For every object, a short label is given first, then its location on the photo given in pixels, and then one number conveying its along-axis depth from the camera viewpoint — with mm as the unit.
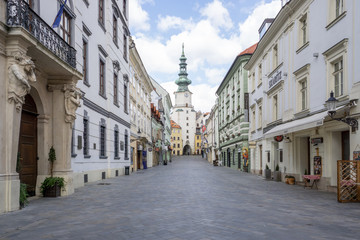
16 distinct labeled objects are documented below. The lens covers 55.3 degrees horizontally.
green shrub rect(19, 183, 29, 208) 9273
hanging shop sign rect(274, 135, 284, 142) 19609
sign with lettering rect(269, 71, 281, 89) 21828
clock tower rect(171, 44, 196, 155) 130750
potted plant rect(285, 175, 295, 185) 18516
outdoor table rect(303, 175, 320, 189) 15281
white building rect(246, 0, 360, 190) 12966
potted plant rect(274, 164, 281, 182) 20984
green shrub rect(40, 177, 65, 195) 11792
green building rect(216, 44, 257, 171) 35062
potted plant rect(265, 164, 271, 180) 22938
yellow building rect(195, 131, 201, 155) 142875
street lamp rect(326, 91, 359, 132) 12138
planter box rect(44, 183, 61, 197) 11844
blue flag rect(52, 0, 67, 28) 11430
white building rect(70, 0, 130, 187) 16516
